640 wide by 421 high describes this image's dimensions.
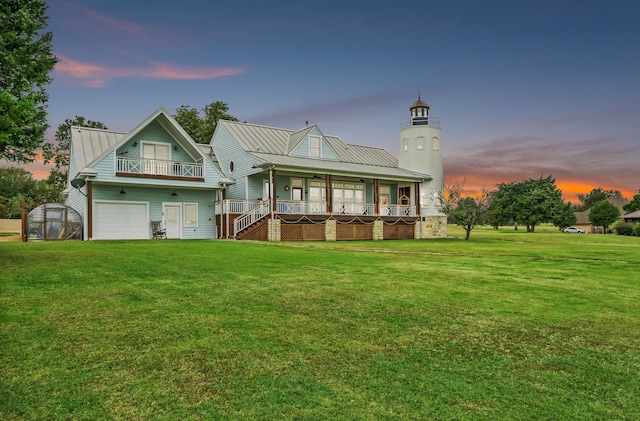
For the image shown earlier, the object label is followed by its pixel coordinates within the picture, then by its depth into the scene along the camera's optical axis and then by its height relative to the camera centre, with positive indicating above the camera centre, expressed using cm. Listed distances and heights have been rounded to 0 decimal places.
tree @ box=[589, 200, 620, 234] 6291 +29
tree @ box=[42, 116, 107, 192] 3519 +671
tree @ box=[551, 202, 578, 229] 5628 -3
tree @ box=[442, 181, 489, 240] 3114 +79
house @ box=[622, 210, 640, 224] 6178 -21
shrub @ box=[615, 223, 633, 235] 5153 -168
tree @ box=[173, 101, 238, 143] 3741 +961
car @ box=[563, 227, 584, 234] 7619 -247
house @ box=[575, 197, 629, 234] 8206 +10
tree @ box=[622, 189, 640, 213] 5474 +157
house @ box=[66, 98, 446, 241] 2280 +236
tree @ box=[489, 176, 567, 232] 5659 +193
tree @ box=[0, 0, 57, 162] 1683 +781
